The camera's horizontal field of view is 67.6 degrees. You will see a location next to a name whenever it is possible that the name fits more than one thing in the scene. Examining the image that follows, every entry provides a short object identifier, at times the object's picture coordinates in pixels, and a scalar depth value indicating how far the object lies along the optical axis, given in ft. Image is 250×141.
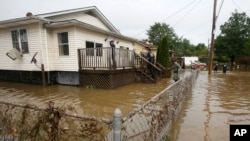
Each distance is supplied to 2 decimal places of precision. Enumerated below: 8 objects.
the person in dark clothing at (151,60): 43.21
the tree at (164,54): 54.24
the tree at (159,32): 197.26
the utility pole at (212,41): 61.46
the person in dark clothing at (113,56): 33.83
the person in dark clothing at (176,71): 37.52
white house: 34.81
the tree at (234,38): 122.21
